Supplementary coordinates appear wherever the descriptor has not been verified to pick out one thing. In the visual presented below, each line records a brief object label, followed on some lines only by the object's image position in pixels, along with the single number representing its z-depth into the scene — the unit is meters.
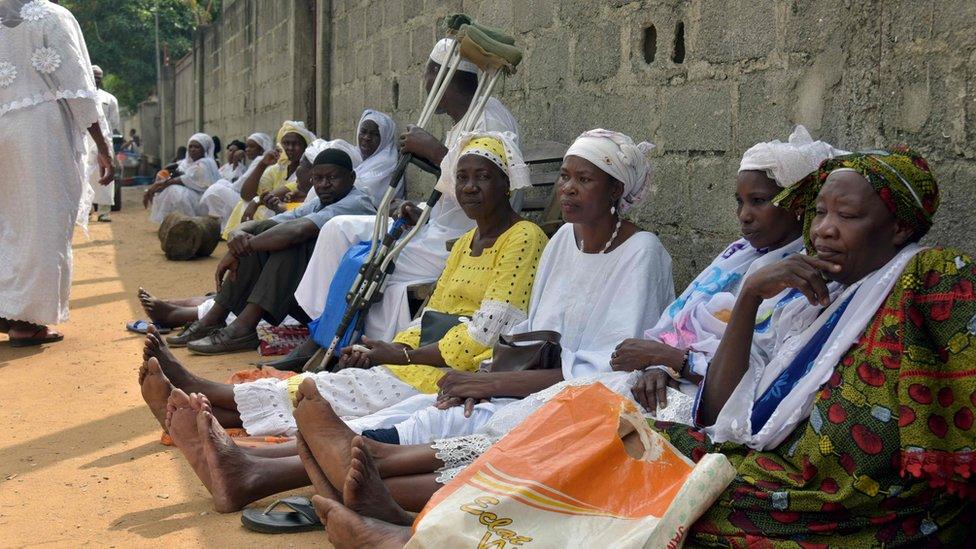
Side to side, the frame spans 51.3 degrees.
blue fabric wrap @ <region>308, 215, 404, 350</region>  5.62
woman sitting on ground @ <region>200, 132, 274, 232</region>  12.81
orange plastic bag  2.50
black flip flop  3.37
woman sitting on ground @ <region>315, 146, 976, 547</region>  2.38
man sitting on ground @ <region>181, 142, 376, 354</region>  6.33
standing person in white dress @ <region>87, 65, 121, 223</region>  12.80
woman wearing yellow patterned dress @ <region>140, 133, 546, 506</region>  4.12
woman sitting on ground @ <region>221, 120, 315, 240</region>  9.65
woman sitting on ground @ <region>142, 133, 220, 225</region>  14.20
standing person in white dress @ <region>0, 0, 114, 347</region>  6.39
